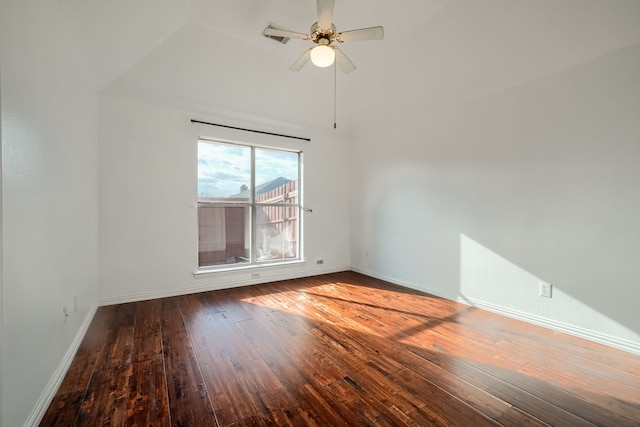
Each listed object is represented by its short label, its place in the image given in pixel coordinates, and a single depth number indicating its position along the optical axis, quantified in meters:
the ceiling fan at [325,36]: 2.07
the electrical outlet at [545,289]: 2.71
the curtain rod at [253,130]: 3.74
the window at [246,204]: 3.98
